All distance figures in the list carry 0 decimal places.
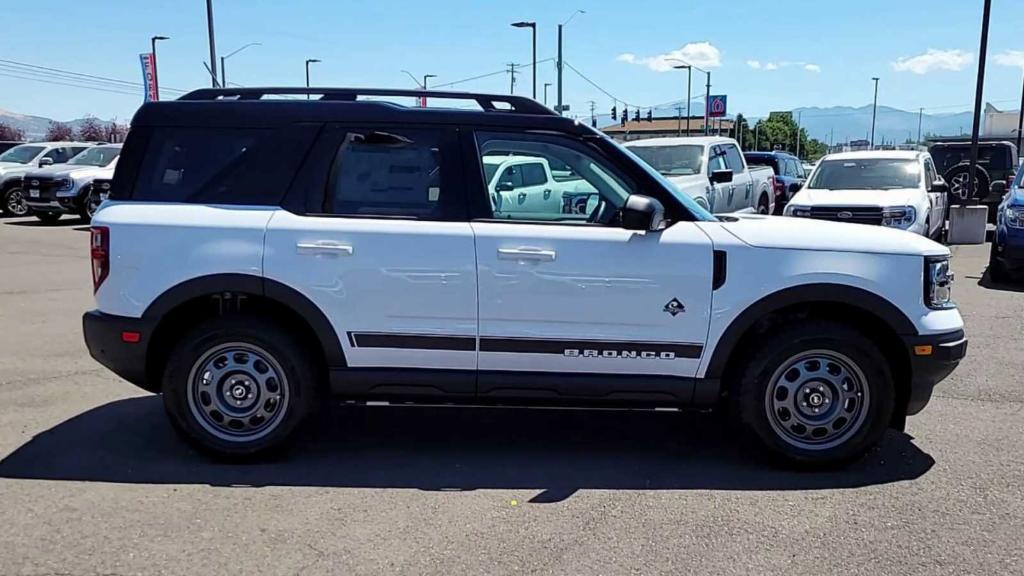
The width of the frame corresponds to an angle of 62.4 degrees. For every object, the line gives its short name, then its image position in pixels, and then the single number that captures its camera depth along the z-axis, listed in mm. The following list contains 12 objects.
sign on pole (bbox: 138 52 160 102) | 26047
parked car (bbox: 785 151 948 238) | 12211
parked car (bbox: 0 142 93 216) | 21125
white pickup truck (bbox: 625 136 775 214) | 12875
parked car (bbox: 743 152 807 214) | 21719
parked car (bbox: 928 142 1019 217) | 18578
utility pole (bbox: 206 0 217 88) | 24188
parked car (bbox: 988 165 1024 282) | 10469
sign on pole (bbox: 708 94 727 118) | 42312
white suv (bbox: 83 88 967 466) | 4477
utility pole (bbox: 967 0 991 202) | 16375
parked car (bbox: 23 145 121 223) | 18719
